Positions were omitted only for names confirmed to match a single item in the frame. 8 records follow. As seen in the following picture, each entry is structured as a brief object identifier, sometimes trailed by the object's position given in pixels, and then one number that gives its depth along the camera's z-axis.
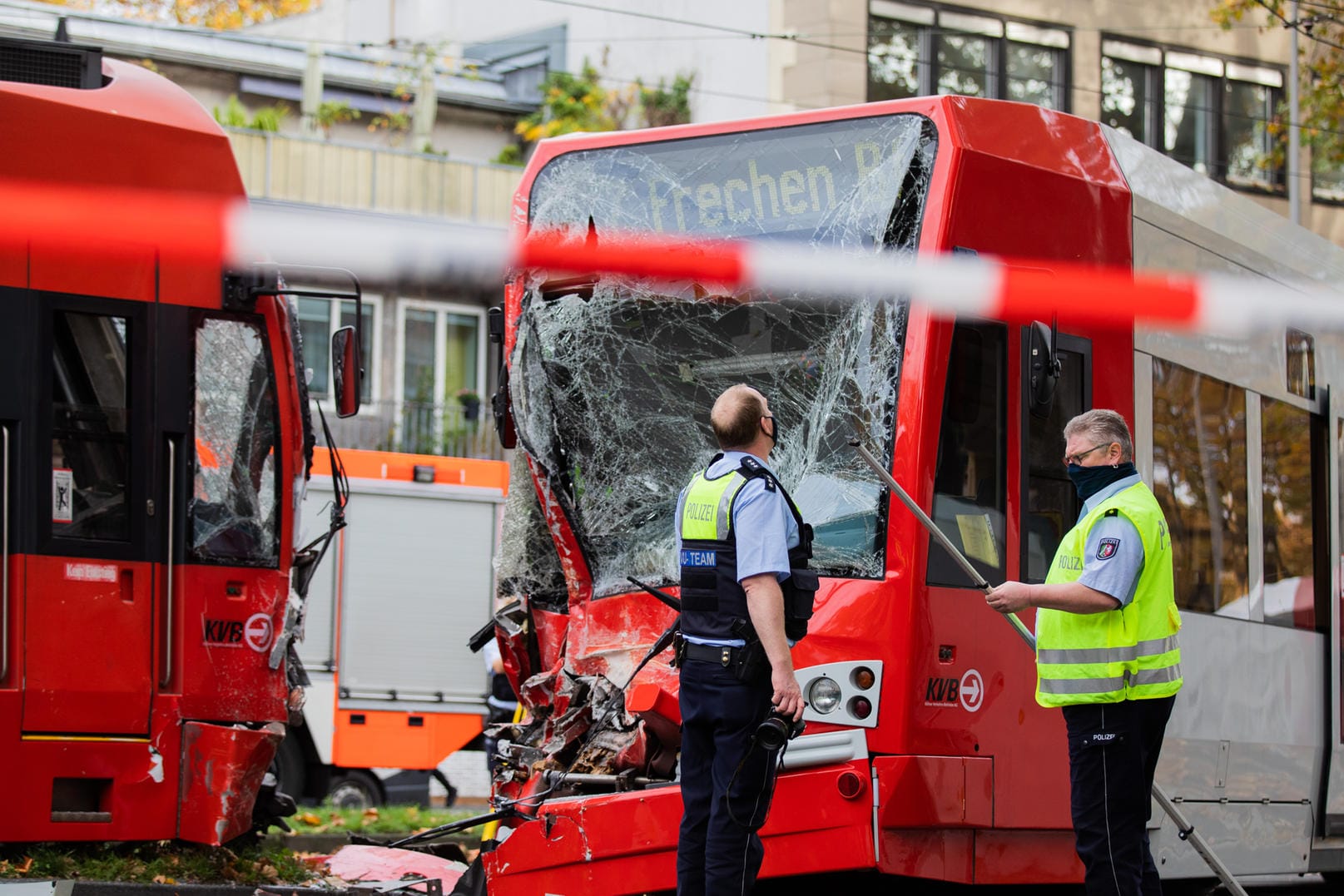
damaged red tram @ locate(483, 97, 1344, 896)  13.66
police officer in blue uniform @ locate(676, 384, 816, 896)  11.91
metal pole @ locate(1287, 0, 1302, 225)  44.69
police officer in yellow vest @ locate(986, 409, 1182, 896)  12.48
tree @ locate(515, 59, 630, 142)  52.19
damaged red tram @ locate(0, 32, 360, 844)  15.95
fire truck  30.77
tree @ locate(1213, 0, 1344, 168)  40.08
